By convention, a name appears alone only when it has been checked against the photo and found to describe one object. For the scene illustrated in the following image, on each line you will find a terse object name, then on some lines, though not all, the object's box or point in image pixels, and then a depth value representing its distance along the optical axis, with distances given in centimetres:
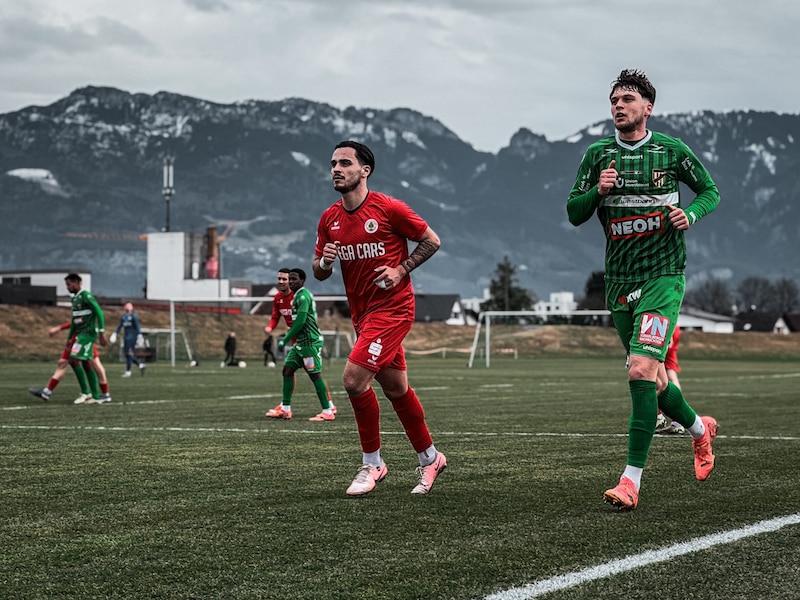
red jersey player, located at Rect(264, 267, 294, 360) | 1689
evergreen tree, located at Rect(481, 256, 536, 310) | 16650
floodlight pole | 14212
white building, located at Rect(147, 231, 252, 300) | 15175
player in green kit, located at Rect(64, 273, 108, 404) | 1934
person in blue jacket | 3509
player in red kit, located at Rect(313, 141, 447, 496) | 763
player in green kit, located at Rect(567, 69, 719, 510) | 711
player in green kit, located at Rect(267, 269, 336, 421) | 1628
